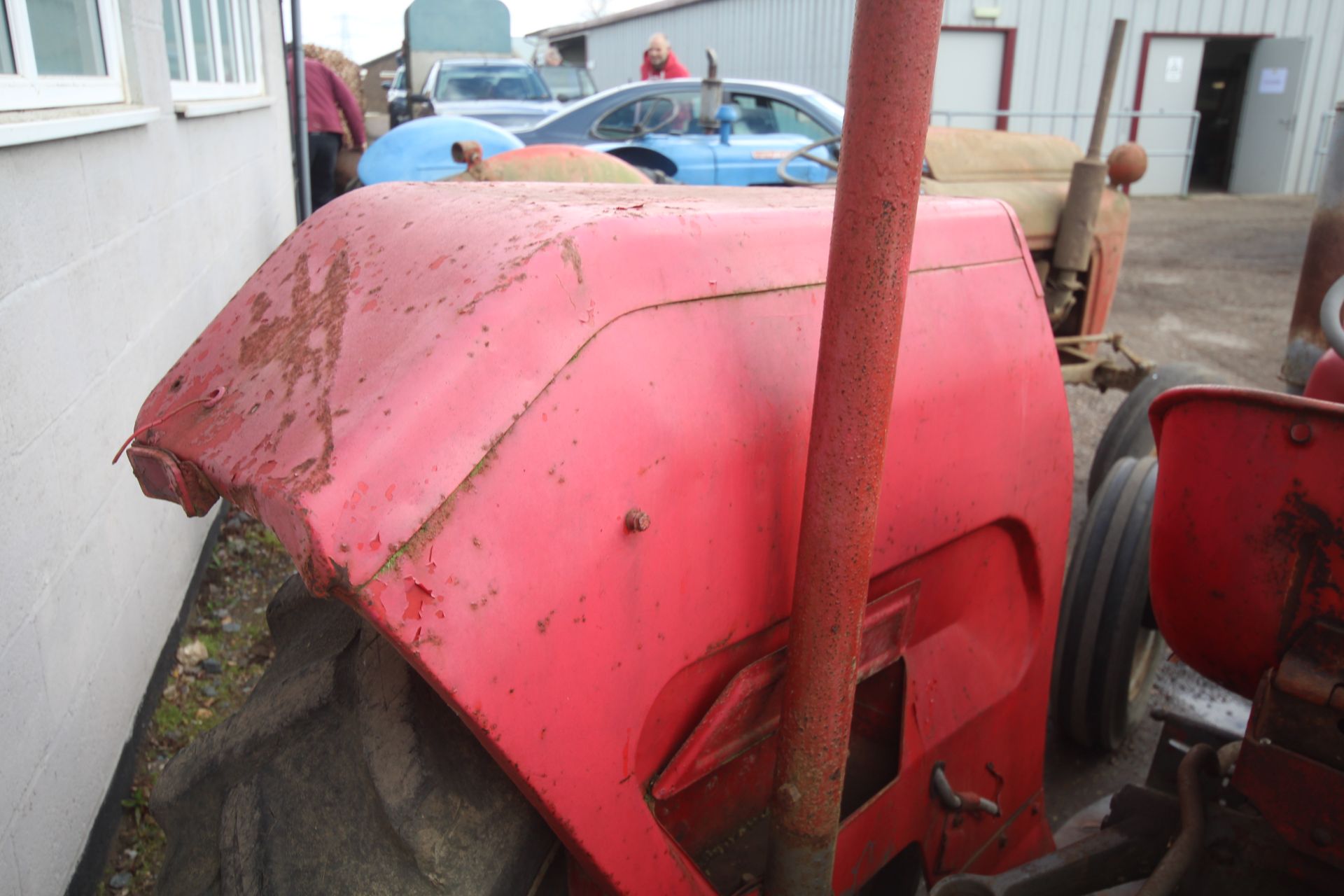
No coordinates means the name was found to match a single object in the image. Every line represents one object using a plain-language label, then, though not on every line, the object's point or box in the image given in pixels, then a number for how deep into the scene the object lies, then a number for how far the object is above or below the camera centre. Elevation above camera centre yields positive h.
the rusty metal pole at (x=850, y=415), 0.93 -0.28
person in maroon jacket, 7.62 -0.01
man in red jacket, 8.11 +0.48
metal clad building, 14.22 +0.94
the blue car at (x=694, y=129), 5.91 -0.04
